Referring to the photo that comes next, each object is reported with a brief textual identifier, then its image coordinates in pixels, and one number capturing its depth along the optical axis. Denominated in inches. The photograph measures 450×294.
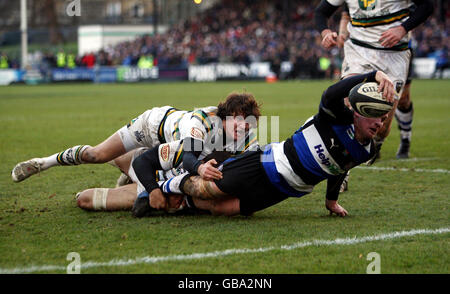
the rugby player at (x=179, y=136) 431.8
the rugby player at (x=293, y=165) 395.2
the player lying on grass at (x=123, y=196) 456.8
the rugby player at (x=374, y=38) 575.8
